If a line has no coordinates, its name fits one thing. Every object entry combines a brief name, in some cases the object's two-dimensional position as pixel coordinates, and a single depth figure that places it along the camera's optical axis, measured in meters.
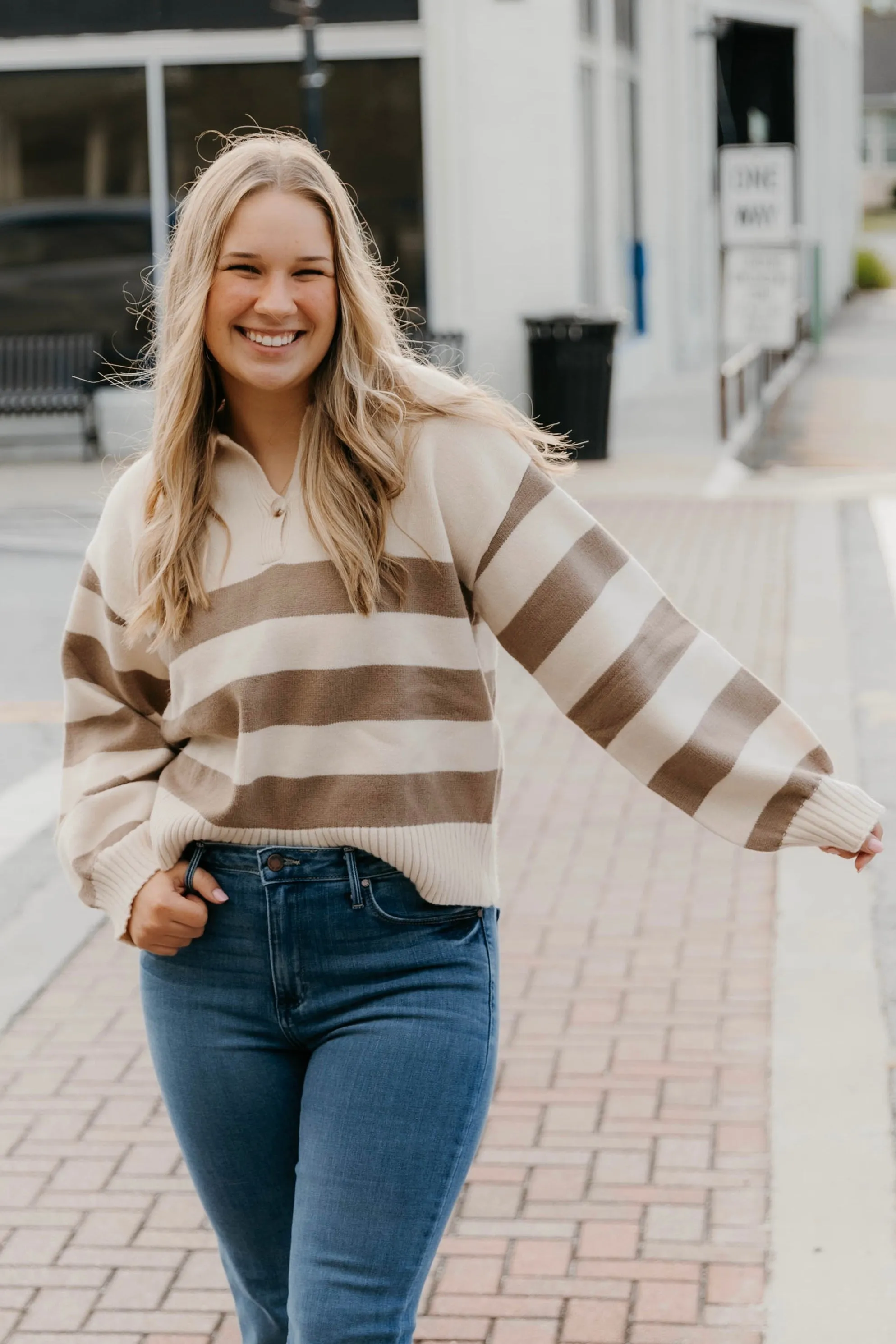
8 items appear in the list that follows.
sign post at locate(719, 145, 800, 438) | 16.27
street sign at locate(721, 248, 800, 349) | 16.25
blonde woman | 2.29
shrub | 43.69
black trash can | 15.48
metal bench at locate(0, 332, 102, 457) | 16.42
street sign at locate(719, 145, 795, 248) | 16.30
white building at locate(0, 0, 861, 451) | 15.98
